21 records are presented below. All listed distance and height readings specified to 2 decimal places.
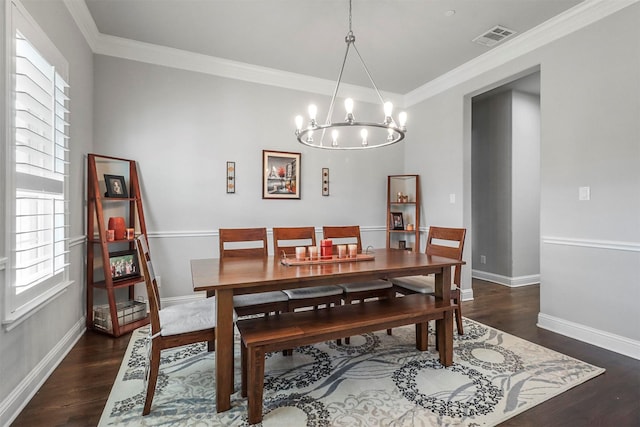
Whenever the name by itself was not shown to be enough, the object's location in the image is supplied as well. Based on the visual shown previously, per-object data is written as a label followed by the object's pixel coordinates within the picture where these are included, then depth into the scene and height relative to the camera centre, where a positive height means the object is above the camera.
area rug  1.74 -1.08
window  1.77 +0.30
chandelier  2.18 +0.98
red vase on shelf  3.11 -0.12
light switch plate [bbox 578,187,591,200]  2.77 +0.19
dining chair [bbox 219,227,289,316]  2.35 -0.61
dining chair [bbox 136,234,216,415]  1.75 -0.63
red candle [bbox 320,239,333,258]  2.47 -0.26
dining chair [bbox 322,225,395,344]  2.77 -0.65
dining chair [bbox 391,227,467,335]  2.76 -0.59
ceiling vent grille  3.07 +1.76
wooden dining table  1.78 -0.37
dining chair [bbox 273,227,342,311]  2.55 -0.62
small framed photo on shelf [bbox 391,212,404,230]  4.71 -0.09
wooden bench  1.70 -0.66
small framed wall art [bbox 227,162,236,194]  3.81 +0.44
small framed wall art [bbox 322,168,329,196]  4.34 +0.47
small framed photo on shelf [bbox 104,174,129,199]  3.13 +0.29
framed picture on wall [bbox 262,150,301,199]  3.99 +0.50
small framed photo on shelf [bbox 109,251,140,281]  3.05 -0.48
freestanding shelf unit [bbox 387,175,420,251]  4.55 +0.06
